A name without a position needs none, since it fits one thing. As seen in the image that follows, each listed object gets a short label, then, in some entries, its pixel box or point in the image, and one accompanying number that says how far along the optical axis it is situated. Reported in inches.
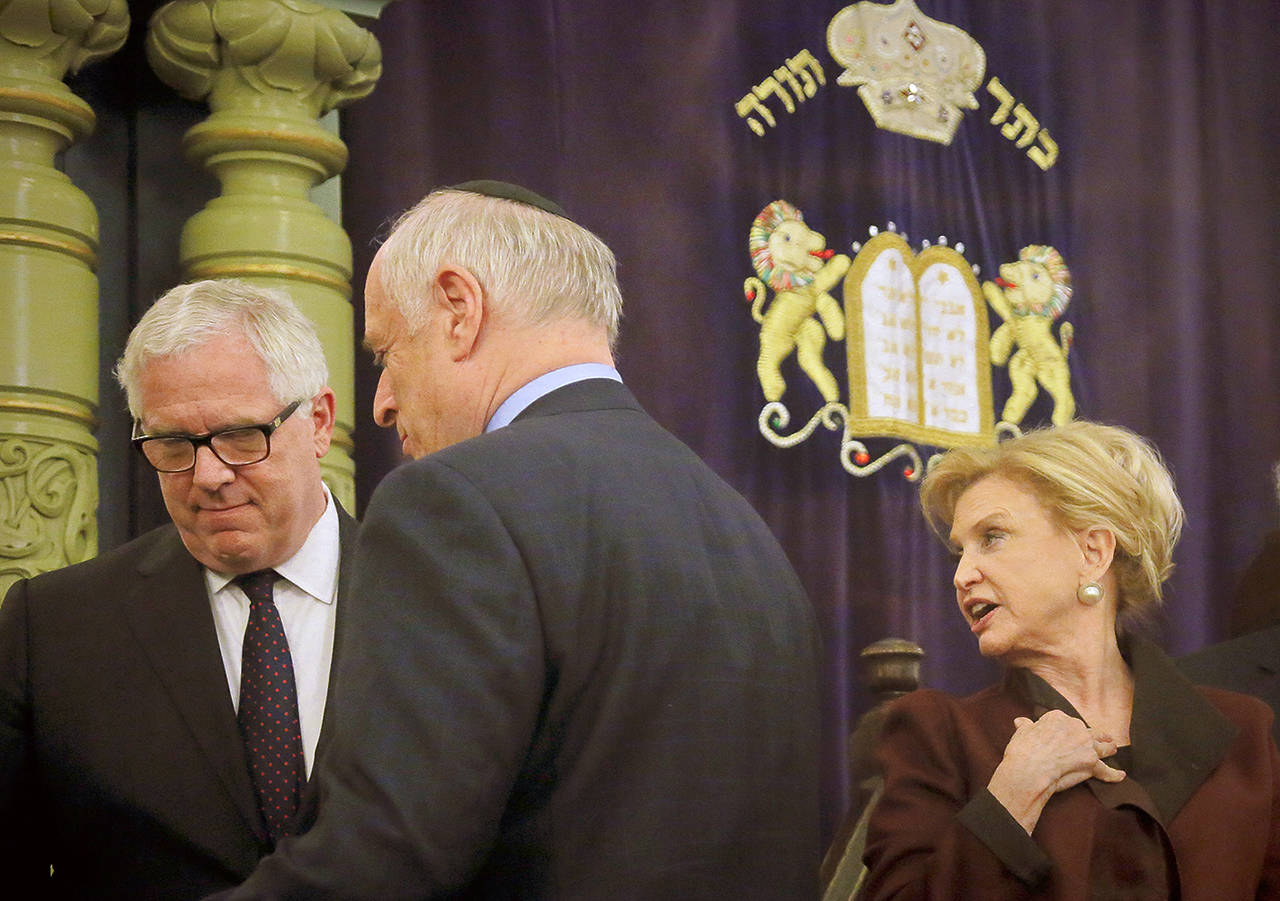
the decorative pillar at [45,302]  136.7
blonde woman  100.6
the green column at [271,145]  151.8
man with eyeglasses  86.5
